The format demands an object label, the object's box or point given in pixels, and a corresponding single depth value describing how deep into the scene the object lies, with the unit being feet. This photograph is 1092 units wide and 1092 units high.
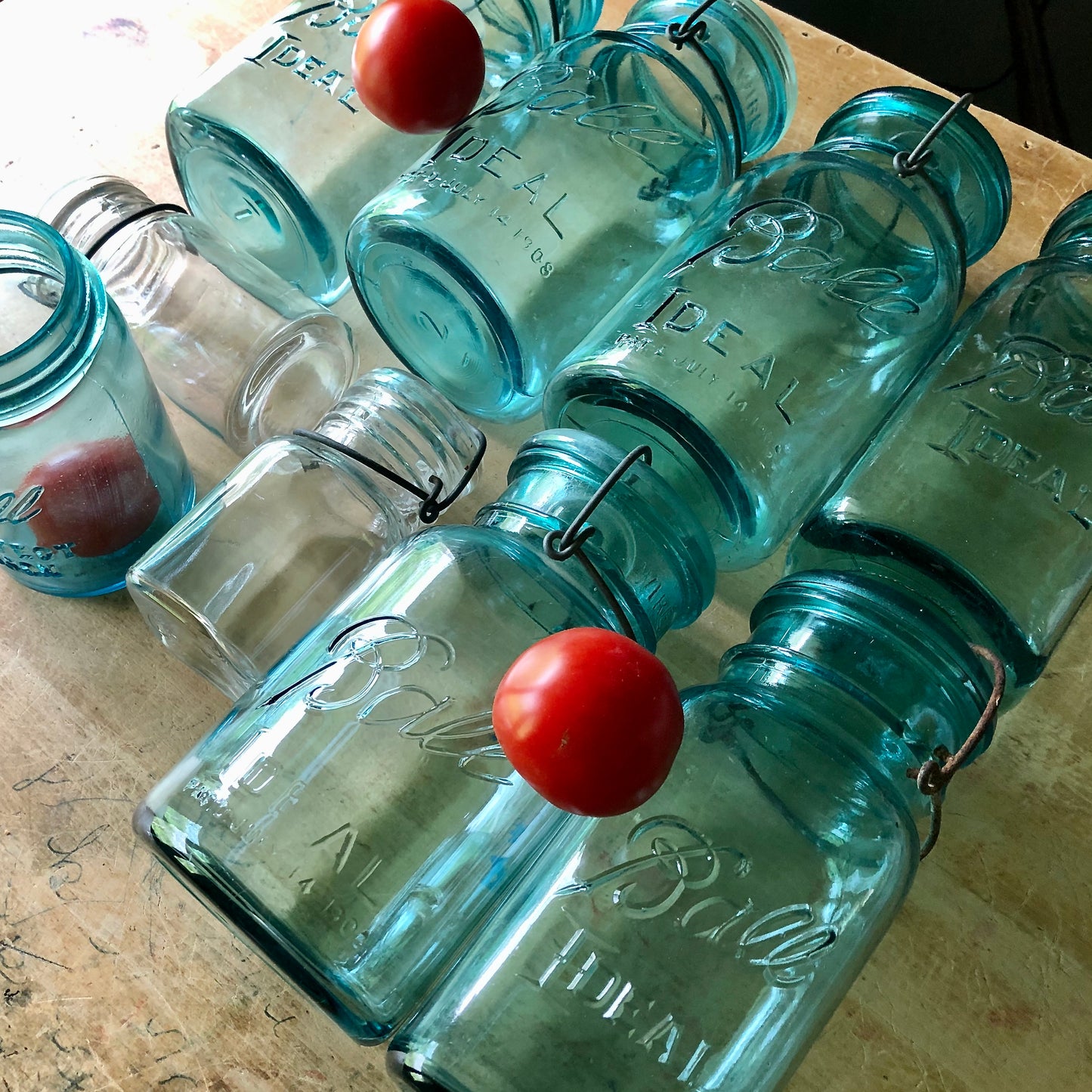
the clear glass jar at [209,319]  2.05
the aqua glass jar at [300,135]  2.01
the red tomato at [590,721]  1.23
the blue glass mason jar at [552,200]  1.82
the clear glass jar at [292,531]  1.75
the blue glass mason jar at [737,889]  1.35
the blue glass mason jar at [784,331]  1.65
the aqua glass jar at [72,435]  1.55
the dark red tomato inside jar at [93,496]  1.77
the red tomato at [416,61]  1.77
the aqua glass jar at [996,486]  1.55
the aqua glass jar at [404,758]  1.42
